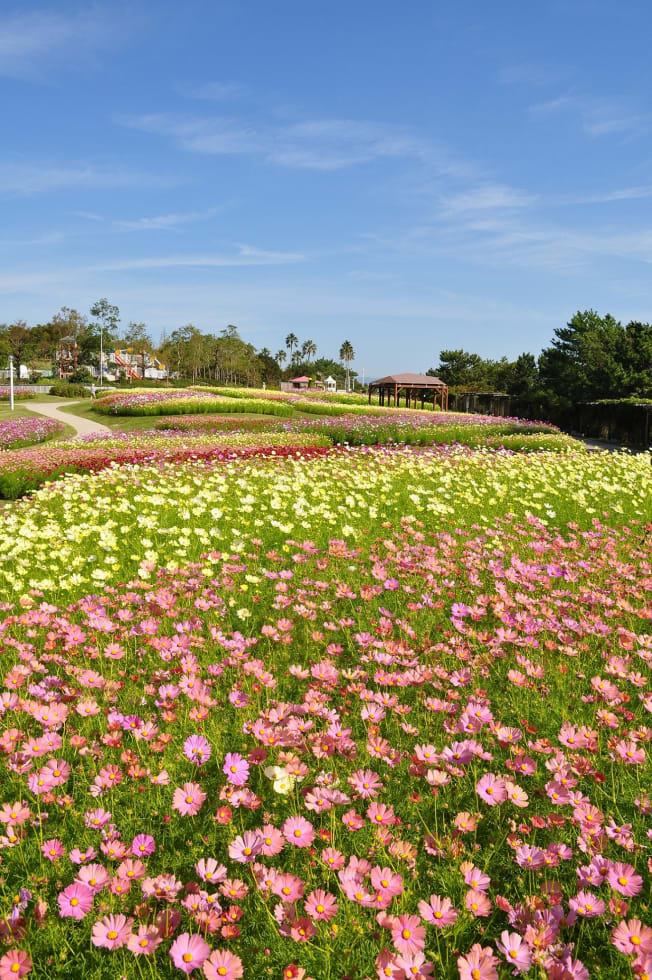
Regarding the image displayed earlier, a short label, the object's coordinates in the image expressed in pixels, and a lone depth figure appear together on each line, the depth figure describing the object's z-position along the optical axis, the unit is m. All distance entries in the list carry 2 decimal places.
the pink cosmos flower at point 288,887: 1.85
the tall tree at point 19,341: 84.19
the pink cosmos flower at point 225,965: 1.64
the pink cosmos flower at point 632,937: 1.69
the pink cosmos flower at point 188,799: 2.16
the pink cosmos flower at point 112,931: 1.70
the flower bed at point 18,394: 49.87
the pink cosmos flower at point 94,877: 1.91
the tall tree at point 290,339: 147.25
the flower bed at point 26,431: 19.94
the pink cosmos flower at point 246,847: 1.99
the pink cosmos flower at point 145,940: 1.68
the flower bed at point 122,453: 10.95
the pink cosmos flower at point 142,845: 2.01
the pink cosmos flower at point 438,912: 1.75
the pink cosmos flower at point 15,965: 1.65
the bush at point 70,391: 53.28
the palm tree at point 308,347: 151.38
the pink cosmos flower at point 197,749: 2.39
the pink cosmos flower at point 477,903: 1.89
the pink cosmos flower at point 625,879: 1.88
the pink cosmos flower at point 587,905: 1.87
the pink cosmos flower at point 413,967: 1.65
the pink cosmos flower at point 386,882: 1.85
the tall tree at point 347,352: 145.38
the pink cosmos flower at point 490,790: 2.25
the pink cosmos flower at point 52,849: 2.04
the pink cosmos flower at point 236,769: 2.24
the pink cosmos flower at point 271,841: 2.00
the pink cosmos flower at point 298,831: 2.01
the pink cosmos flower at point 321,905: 1.77
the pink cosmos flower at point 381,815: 2.14
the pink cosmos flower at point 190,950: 1.65
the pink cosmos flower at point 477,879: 1.96
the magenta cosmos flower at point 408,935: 1.69
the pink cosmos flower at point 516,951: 1.69
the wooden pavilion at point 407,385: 43.50
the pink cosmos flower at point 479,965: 1.67
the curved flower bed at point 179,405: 30.31
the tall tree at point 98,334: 79.00
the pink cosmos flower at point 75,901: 1.83
